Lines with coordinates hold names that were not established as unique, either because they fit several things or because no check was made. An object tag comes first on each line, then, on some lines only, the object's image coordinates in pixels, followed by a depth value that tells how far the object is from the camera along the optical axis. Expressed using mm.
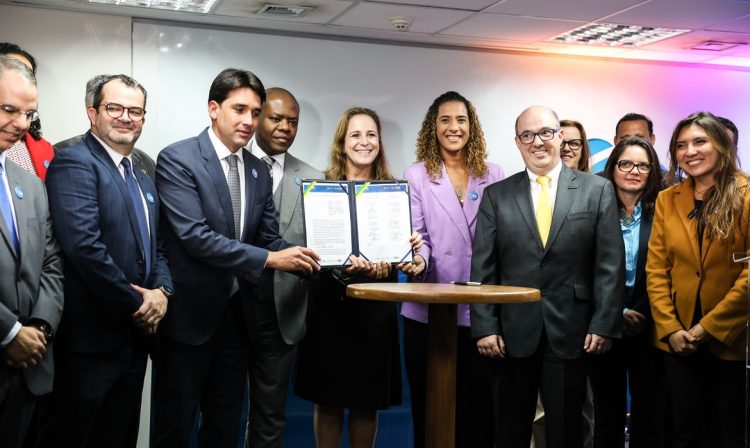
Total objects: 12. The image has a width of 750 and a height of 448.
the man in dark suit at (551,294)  3682
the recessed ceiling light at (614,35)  5594
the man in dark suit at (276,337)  3920
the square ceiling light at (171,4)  4957
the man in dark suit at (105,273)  3129
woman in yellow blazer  3654
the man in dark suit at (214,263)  3443
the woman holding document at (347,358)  3936
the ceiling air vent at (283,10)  5022
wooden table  3131
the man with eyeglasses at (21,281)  2809
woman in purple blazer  4141
